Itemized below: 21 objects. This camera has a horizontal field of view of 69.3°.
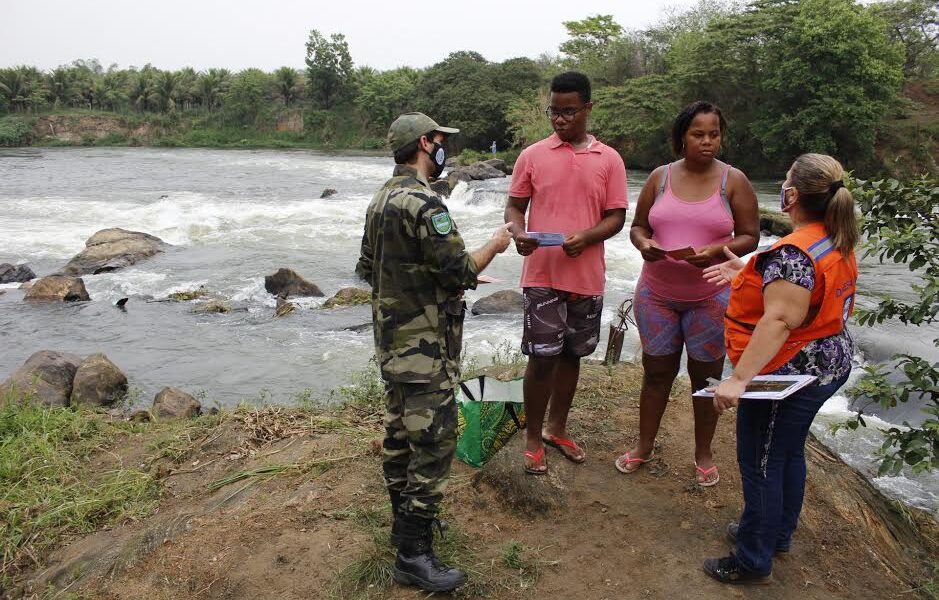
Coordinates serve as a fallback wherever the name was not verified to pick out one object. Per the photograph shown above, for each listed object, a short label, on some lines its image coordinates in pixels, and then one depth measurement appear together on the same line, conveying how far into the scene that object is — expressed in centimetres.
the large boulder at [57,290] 1162
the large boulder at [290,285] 1162
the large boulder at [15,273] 1298
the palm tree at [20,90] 5259
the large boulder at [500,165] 2861
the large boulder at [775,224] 1490
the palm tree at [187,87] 5941
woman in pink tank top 308
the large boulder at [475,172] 2641
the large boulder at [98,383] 687
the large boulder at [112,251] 1377
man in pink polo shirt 310
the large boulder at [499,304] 1038
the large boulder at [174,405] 605
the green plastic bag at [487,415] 354
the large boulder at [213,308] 1097
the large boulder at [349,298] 1119
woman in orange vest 235
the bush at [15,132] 4709
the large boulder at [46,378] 636
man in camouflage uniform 253
